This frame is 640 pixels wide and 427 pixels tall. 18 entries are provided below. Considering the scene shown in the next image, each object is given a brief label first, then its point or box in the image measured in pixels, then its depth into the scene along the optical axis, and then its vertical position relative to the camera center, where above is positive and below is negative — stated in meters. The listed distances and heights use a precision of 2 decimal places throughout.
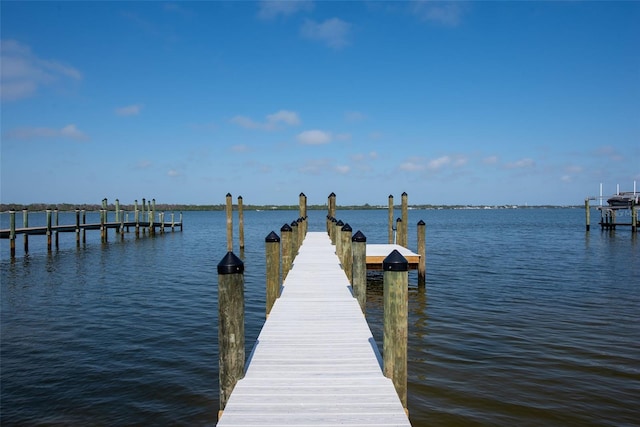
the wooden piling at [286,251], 10.54 -0.93
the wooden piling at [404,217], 20.09 -0.20
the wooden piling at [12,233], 24.81 -0.89
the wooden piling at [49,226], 27.67 -0.60
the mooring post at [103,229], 33.77 -1.00
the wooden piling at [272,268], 8.16 -1.08
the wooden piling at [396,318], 4.96 -1.27
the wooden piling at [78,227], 30.83 -0.73
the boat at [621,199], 61.40 +1.74
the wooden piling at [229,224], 24.61 -0.51
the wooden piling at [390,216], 24.35 -0.17
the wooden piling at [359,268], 8.15 -1.08
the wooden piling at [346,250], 10.97 -0.96
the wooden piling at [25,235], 26.95 -1.11
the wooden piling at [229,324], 4.69 -1.23
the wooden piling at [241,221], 28.00 -0.40
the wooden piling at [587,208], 44.47 +0.25
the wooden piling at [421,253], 16.22 -1.61
